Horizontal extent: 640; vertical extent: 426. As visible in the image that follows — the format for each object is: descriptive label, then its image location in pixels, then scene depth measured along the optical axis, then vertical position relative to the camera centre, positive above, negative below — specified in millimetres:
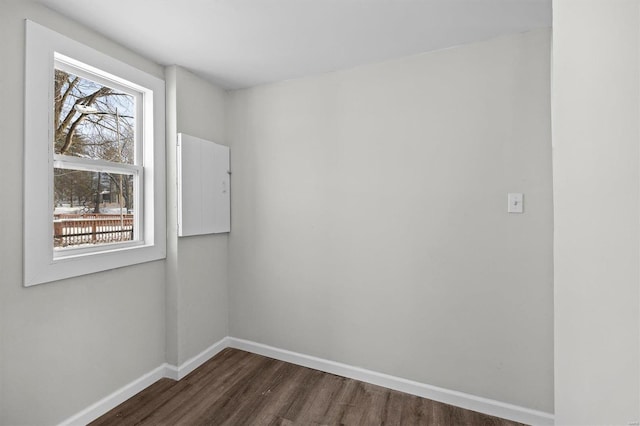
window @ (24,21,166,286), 1586 +338
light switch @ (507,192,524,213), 1872 +65
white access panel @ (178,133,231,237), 2363 +228
